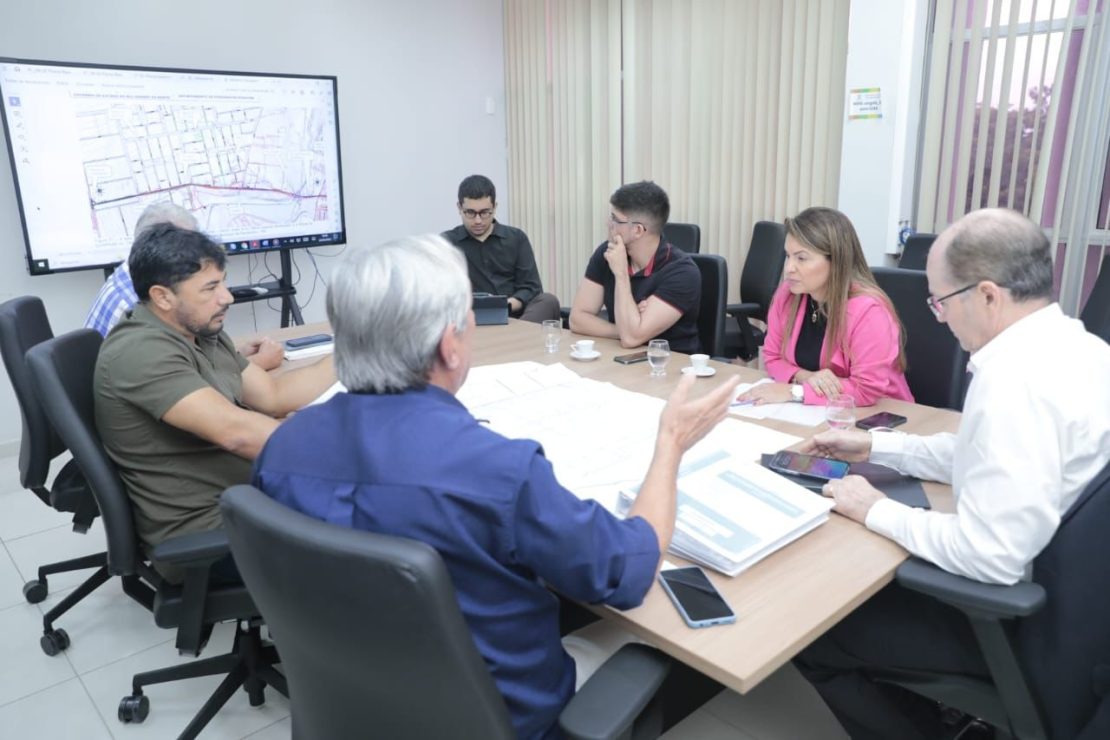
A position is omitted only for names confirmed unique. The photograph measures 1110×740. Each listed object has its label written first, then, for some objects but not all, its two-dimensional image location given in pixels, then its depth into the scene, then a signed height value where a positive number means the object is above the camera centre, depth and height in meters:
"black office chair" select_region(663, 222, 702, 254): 4.28 -0.43
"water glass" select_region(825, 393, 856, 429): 1.81 -0.60
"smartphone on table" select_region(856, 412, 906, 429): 1.94 -0.67
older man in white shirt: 1.27 -0.54
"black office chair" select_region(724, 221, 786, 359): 3.92 -0.68
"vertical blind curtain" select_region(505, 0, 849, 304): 4.11 +0.26
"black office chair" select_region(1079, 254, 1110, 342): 2.66 -0.55
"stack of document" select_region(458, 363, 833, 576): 1.35 -0.66
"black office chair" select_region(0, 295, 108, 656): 2.11 -0.77
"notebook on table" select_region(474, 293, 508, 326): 3.31 -0.62
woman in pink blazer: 2.18 -0.50
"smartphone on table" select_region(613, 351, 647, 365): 2.62 -0.67
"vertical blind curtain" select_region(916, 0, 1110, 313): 3.27 +0.15
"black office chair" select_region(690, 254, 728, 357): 3.02 -0.56
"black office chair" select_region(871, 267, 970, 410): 2.25 -0.57
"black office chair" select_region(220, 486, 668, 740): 0.84 -0.55
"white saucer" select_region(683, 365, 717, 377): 2.40 -0.66
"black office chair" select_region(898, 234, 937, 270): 3.41 -0.43
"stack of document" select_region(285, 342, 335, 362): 2.79 -0.67
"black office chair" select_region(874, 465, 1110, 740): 1.24 -0.79
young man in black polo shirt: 2.85 -0.46
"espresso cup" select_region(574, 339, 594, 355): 2.68 -0.64
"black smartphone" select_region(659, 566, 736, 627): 1.16 -0.68
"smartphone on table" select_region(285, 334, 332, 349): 2.88 -0.65
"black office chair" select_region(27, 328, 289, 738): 1.61 -0.77
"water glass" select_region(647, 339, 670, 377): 2.41 -0.61
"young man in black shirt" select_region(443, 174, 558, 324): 4.34 -0.54
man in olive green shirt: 1.73 -0.52
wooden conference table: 1.09 -0.69
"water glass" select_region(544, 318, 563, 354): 2.79 -0.64
